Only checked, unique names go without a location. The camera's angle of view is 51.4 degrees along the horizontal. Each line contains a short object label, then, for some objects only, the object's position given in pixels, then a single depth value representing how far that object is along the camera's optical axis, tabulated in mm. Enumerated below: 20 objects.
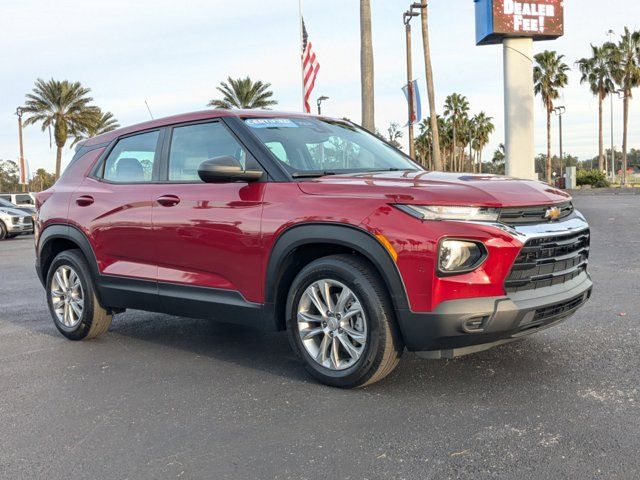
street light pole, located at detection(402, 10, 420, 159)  28297
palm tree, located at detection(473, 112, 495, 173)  90188
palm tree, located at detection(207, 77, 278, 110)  43969
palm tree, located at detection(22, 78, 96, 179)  45031
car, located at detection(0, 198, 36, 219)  22794
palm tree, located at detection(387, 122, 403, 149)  70875
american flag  17578
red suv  3605
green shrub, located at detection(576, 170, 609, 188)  49781
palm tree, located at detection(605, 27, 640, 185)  53688
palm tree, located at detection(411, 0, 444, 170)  27109
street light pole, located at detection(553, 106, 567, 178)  57450
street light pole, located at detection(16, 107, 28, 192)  46844
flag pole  18281
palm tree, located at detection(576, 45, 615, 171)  56625
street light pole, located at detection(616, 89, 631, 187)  53625
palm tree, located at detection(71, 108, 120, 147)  46875
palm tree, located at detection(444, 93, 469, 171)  74875
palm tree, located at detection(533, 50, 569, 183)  55281
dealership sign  26438
